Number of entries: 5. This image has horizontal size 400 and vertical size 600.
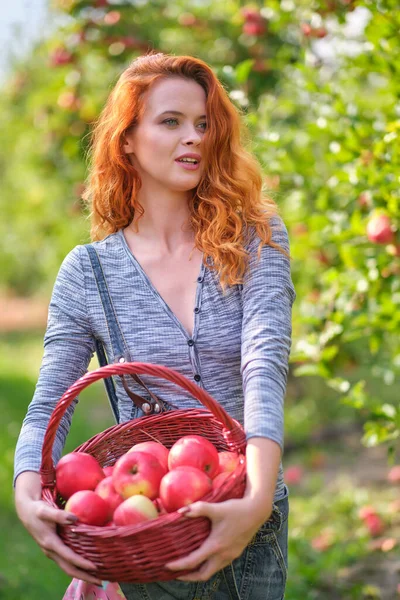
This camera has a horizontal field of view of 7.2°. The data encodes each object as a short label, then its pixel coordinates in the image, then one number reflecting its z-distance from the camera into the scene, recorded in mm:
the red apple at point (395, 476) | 7258
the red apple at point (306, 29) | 6742
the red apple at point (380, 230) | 5876
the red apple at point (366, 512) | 7453
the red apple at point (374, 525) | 7346
